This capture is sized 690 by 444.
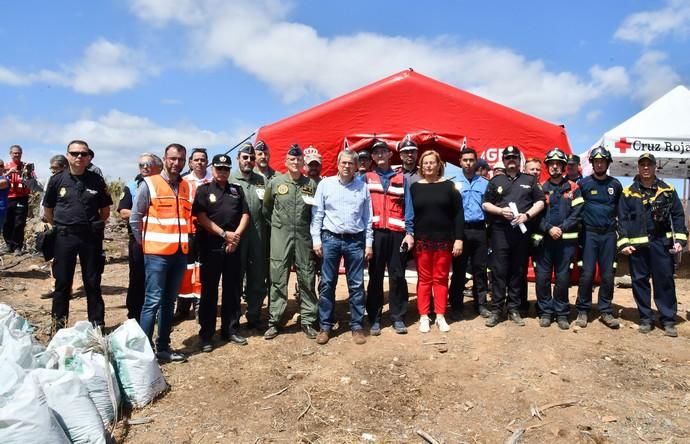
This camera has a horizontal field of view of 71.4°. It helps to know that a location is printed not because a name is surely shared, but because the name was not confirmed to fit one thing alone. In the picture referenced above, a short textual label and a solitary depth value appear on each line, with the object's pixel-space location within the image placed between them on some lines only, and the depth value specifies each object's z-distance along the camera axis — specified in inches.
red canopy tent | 293.9
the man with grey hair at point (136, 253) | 182.4
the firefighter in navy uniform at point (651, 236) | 189.0
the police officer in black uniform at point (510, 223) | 191.5
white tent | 339.0
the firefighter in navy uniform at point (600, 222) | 191.2
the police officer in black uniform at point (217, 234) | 166.2
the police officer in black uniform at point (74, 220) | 171.8
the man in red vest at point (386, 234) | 186.5
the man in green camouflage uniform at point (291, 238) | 181.8
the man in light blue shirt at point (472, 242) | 203.3
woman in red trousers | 182.7
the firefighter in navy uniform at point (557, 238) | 192.2
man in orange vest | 151.5
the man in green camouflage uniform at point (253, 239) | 186.4
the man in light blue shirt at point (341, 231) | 174.9
